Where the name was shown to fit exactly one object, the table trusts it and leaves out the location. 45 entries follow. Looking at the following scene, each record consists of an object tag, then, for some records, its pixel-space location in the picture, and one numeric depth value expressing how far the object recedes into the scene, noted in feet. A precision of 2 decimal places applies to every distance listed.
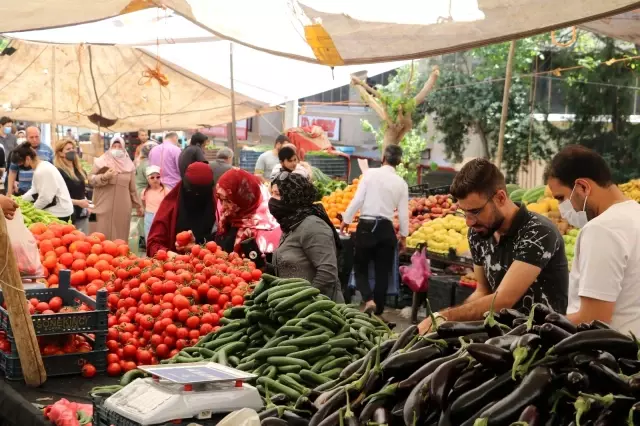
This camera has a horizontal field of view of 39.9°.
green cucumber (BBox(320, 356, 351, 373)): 13.01
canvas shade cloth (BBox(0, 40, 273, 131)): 49.70
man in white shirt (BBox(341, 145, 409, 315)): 33.65
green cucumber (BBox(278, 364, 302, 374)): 12.91
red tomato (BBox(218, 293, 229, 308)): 17.69
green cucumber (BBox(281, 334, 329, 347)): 13.35
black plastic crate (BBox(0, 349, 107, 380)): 15.78
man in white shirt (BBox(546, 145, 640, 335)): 12.14
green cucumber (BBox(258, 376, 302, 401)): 12.10
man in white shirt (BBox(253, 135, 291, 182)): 44.08
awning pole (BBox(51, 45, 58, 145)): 46.04
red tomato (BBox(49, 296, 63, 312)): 17.28
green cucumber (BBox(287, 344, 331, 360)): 13.10
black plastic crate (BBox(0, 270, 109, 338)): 16.11
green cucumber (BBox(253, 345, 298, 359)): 13.34
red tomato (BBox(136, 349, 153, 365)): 16.78
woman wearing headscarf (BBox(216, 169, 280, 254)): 22.98
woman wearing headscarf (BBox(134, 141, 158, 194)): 46.65
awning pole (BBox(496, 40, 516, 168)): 26.86
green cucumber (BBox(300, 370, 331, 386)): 12.53
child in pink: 40.40
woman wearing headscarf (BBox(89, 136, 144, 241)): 42.45
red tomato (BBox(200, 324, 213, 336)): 16.85
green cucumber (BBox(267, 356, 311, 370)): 12.93
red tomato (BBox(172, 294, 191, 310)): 17.35
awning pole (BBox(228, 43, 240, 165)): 35.30
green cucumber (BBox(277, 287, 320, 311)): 14.06
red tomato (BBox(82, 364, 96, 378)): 16.35
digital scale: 10.03
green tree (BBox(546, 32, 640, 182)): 55.47
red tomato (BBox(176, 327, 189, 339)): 16.93
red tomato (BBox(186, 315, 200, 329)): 17.01
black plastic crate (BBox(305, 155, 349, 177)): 56.03
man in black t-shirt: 13.51
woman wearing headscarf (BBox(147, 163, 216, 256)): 25.32
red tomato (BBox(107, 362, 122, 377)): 16.56
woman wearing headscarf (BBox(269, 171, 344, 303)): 18.79
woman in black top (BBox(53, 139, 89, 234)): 39.14
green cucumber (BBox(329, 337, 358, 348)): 13.44
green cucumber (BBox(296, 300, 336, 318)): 13.98
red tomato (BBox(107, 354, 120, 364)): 16.63
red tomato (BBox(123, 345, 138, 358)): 16.76
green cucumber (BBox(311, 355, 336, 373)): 12.89
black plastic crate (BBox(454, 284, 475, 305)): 30.96
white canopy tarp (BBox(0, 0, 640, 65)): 14.71
